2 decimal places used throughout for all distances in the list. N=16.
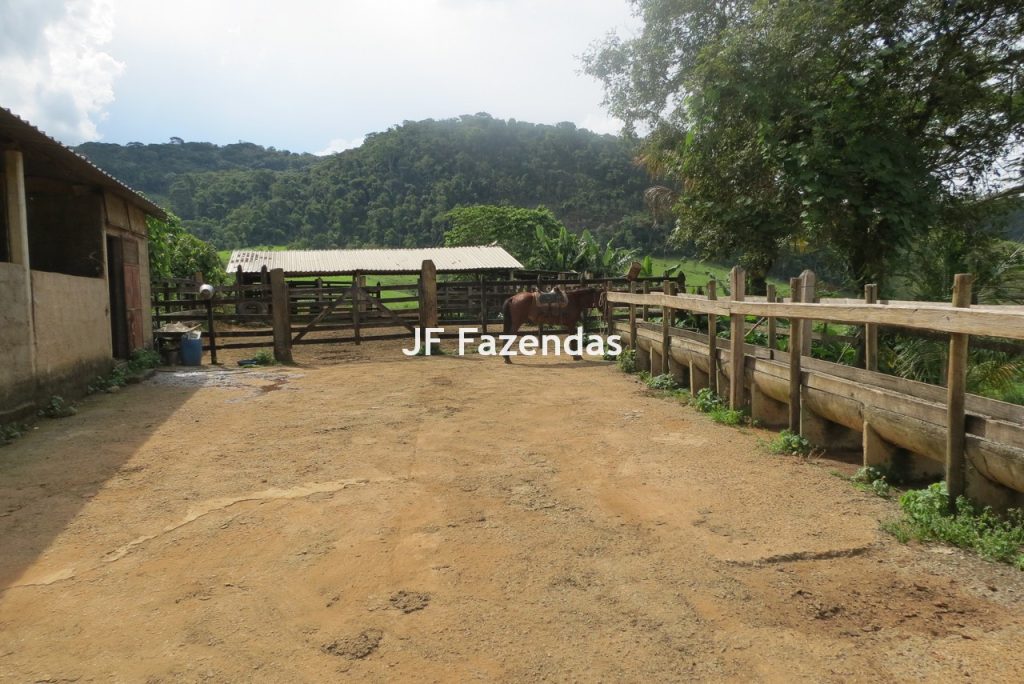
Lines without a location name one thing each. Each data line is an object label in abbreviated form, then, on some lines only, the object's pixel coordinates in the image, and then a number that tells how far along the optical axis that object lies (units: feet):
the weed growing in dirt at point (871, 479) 13.88
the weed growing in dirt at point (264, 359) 38.55
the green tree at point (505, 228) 115.03
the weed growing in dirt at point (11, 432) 19.39
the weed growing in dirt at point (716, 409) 20.89
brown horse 40.14
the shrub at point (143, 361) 34.09
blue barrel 37.96
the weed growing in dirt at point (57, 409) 23.09
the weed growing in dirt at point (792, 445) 17.12
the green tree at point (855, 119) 28.89
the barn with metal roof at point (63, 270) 22.12
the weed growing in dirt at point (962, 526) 10.36
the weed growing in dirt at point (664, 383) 27.61
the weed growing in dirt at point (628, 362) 33.76
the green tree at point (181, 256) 62.34
